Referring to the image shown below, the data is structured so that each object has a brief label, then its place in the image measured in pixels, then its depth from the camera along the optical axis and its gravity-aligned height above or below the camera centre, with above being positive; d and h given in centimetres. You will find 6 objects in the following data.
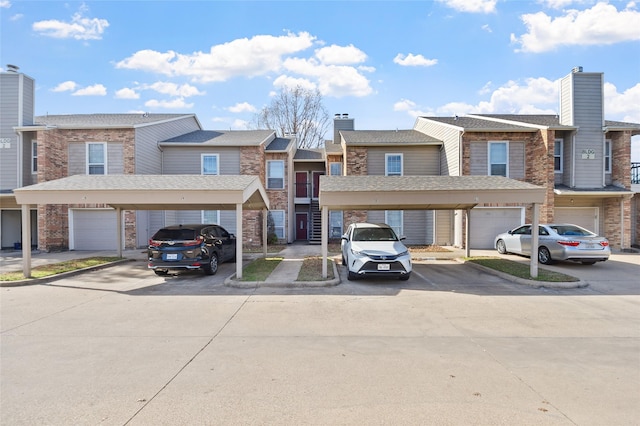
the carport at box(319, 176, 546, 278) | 995 +41
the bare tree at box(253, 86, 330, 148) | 3766 +899
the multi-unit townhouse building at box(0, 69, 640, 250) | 1747 +244
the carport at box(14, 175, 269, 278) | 980 +46
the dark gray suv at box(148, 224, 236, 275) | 1033 -113
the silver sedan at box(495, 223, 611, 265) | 1206 -120
